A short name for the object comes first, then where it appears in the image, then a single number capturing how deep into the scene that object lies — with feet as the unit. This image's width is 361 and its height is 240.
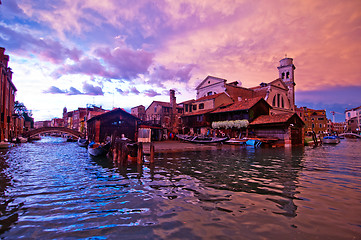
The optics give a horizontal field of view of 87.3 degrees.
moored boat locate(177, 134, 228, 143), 96.71
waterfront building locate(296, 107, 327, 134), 249.55
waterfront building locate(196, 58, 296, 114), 140.05
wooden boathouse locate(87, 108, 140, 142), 87.92
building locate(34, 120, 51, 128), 537.81
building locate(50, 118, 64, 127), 379.88
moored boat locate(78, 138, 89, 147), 104.87
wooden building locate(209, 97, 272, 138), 106.83
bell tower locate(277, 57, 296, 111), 160.97
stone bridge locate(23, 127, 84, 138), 159.74
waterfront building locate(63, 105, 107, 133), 235.03
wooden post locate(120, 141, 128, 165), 44.21
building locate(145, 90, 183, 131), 141.79
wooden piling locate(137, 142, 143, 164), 43.25
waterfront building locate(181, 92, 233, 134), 127.13
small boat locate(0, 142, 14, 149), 85.79
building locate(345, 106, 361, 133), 258.88
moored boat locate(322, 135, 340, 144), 126.52
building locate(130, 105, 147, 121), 195.58
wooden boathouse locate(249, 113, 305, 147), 94.08
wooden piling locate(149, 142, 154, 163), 44.59
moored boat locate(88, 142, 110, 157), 58.52
